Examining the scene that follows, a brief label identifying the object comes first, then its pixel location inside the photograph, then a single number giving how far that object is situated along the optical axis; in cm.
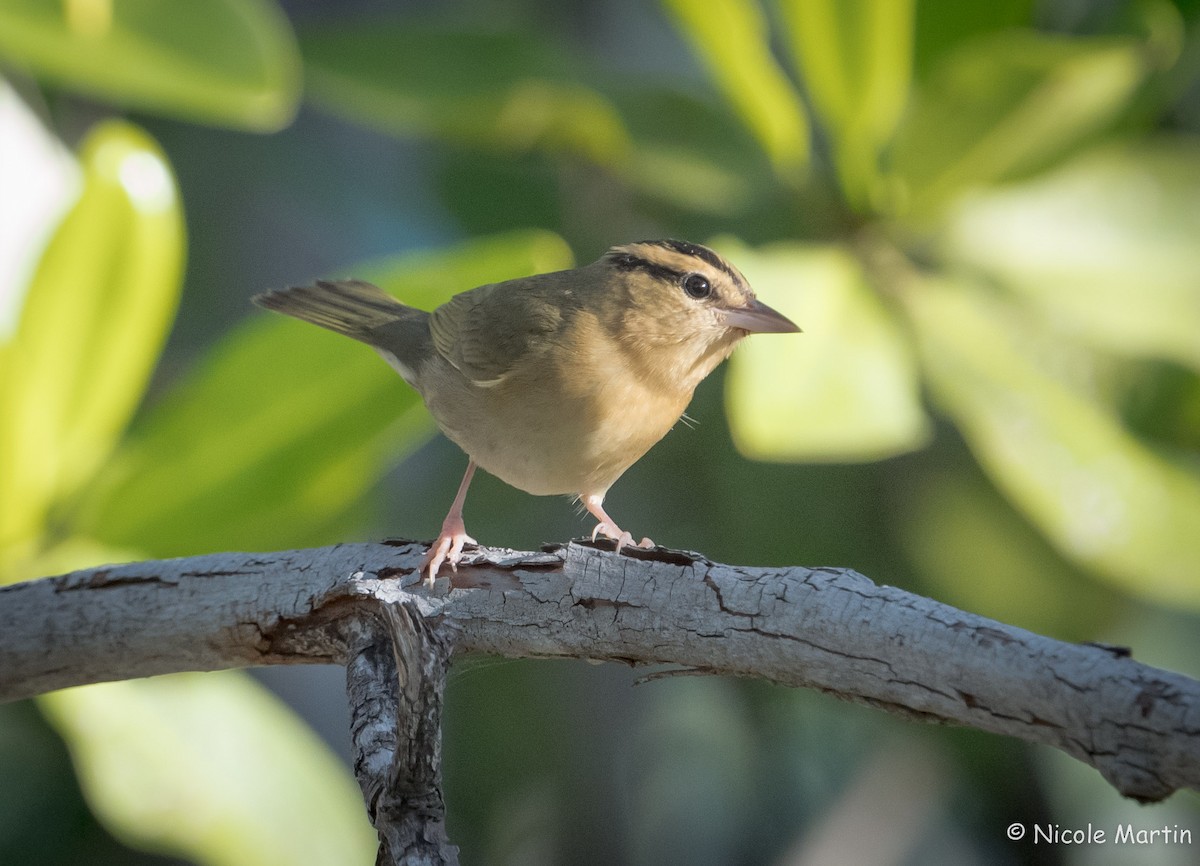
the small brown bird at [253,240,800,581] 518
